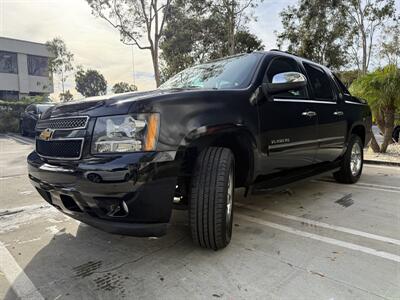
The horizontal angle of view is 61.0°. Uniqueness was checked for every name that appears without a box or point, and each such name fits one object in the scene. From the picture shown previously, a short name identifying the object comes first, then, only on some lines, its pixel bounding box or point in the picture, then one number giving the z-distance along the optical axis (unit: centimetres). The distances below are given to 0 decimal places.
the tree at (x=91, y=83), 7769
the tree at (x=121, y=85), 7601
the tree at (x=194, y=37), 2031
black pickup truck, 230
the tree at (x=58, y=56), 3809
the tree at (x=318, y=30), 1983
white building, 3581
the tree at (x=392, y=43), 1920
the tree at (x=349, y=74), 2201
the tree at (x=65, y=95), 5134
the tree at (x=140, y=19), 1842
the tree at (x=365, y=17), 1869
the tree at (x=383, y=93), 745
